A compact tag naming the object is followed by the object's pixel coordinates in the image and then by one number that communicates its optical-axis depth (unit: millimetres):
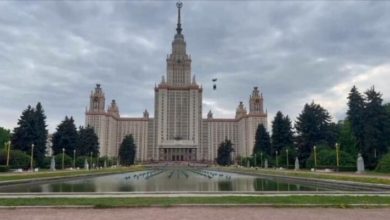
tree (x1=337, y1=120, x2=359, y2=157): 65312
